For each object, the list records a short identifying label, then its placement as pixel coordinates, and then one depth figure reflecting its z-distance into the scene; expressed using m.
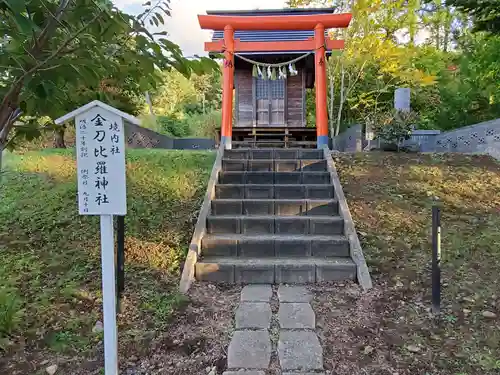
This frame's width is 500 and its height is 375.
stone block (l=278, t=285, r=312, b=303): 3.72
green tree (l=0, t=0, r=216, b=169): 1.48
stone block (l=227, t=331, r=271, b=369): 2.69
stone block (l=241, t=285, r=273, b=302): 3.74
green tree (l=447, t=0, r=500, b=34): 5.32
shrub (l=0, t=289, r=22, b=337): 2.98
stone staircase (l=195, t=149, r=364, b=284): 4.19
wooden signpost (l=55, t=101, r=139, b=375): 2.51
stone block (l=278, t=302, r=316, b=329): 3.21
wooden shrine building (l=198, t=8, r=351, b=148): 7.97
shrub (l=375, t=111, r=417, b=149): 7.77
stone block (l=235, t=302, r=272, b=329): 3.21
